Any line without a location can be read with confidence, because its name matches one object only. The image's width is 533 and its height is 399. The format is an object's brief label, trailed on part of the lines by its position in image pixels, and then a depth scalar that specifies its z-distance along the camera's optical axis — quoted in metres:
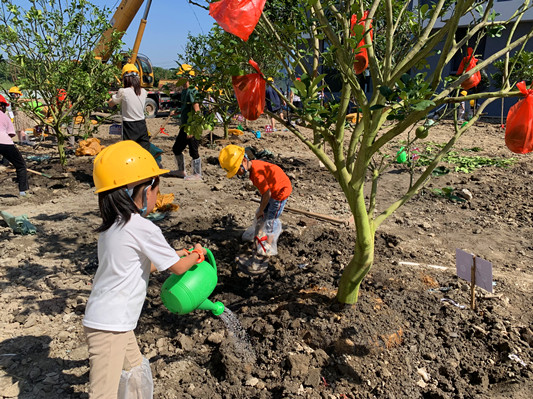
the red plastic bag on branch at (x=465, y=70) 2.84
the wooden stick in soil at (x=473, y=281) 2.81
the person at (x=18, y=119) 6.88
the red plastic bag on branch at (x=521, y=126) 2.33
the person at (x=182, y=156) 6.47
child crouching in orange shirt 3.59
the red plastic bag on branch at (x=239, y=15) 1.79
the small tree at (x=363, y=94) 2.08
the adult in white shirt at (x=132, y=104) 5.63
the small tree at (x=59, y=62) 6.27
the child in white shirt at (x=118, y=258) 1.87
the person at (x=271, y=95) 8.15
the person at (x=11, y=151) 5.60
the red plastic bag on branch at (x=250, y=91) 2.39
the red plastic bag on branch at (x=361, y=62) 3.04
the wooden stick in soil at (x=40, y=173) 6.51
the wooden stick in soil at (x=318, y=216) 4.82
